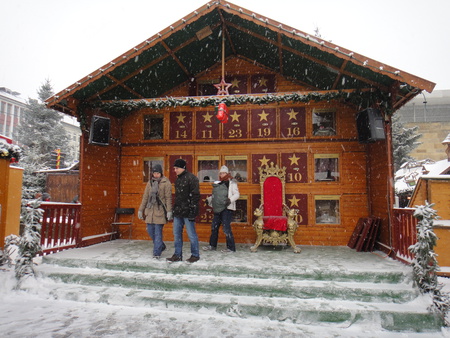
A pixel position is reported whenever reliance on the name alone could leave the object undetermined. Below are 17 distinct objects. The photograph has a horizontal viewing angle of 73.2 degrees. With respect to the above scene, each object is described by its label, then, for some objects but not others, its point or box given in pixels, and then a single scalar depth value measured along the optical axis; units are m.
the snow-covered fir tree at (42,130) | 21.55
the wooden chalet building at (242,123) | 6.56
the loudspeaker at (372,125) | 6.30
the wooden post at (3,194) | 6.17
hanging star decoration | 7.02
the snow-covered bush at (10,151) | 6.12
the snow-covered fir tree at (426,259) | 4.24
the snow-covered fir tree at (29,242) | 5.14
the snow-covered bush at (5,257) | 5.71
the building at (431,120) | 23.47
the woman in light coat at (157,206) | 5.92
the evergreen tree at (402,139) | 17.22
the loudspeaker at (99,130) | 7.21
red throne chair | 6.64
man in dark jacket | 5.61
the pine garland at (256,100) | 6.56
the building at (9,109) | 51.67
